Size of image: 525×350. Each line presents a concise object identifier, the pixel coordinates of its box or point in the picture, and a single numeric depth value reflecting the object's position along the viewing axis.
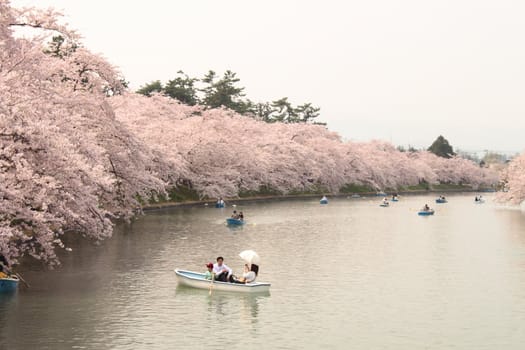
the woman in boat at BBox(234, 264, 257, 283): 26.23
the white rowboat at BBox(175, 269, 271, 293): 25.95
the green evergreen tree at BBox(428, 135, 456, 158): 187.62
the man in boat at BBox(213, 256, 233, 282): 26.50
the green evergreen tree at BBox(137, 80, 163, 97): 112.75
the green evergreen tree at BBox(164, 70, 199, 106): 115.19
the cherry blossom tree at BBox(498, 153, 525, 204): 72.19
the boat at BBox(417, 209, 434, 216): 69.12
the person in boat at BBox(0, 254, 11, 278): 22.98
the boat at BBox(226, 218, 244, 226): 51.97
